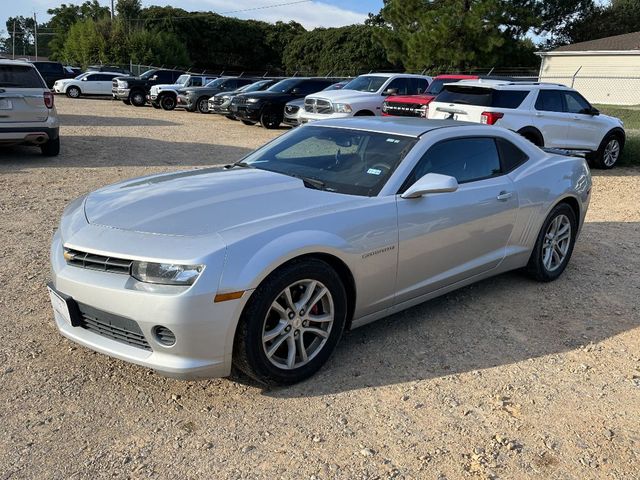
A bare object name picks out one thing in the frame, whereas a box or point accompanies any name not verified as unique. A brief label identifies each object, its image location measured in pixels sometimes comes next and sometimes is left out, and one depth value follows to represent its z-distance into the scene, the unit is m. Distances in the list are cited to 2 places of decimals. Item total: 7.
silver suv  9.54
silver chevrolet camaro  3.00
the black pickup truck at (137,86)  26.50
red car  12.14
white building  29.92
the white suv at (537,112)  10.28
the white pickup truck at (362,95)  14.34
